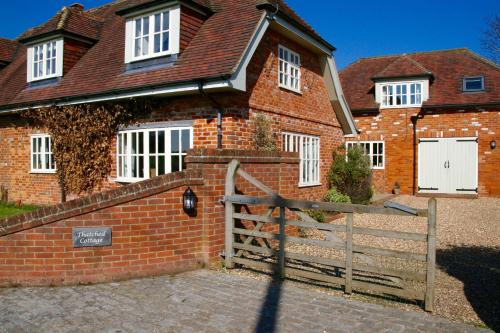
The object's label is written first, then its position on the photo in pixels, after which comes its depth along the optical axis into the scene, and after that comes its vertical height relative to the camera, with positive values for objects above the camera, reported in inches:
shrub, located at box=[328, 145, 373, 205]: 580.0 -16.8
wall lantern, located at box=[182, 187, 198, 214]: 260.8 -23.0
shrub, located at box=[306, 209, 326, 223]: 441.7 -53.8
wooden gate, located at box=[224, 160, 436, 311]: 205.8 -49.3
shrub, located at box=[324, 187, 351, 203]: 540.1 -42.7
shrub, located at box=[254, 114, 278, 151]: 418.3 +27.5
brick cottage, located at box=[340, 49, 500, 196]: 733.3 +71.7
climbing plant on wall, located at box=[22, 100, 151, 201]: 456.8 +26.4
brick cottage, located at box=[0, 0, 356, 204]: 391.5 +83.6
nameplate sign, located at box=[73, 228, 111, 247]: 236.5 -42.0
